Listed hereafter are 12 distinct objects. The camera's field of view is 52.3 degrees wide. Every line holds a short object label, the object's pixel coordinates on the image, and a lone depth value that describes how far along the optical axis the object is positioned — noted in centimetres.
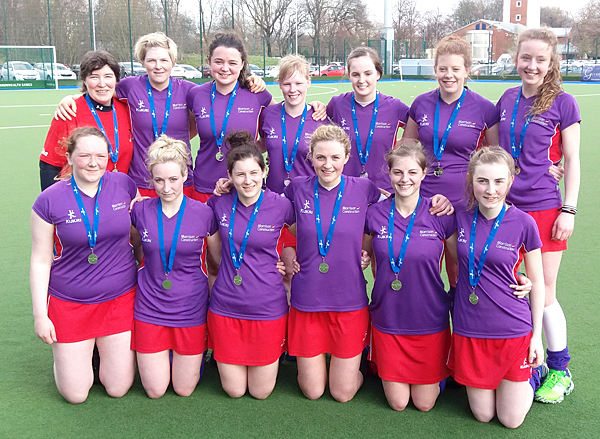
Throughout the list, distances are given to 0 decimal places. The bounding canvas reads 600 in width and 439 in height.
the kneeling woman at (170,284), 361
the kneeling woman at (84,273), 353
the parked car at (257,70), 3994
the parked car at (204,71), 3506
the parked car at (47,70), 2913
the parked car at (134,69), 3350
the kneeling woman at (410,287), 345
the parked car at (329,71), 4443
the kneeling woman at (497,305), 327
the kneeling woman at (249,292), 360
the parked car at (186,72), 3555
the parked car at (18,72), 2866
